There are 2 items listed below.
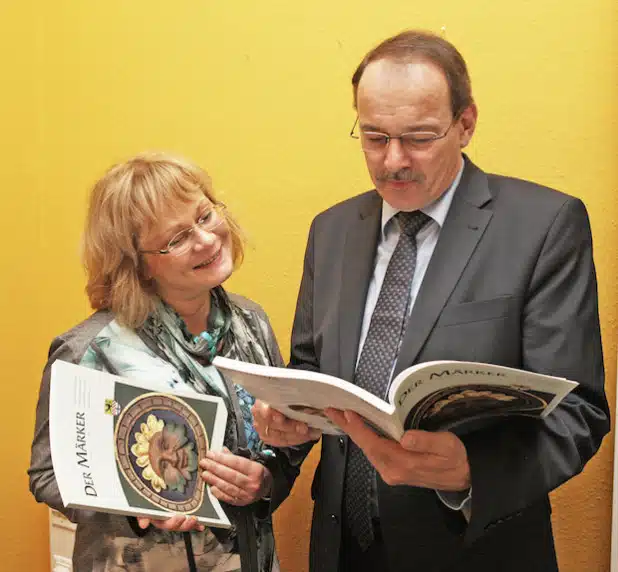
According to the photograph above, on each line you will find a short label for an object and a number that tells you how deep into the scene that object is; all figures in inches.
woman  65.0
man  52.8
